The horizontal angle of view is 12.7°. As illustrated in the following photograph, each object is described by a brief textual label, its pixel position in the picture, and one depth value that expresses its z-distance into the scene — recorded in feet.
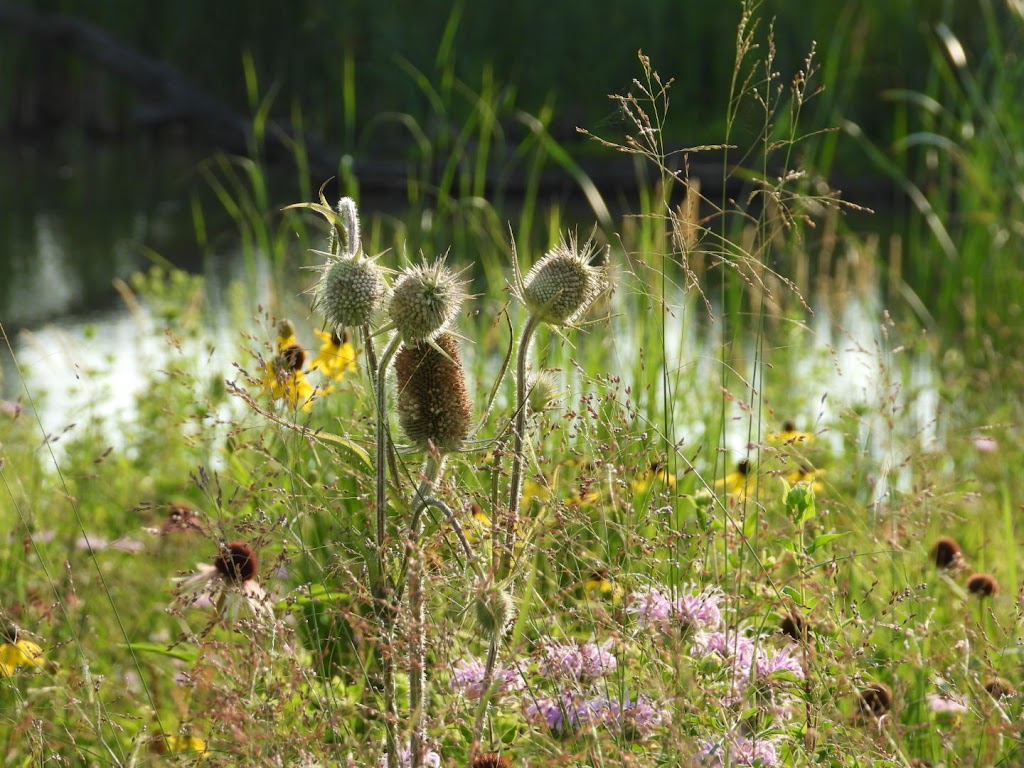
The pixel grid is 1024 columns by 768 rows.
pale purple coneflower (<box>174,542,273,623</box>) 8.06
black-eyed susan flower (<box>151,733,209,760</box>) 8.18
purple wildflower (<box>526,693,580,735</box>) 7.72
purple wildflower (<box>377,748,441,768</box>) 7.75
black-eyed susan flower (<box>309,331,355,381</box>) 8.89
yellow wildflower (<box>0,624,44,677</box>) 8.22
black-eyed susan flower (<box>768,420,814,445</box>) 8.08
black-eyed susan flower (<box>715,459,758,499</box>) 8.99
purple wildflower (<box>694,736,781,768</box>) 7.56
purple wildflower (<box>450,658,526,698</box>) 7.69
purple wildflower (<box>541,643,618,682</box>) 7.68
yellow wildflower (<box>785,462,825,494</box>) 8.83
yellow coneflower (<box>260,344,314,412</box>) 7.93
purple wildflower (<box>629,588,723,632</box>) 7.89
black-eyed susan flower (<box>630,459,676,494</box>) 7.95
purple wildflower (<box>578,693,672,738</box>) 7.64
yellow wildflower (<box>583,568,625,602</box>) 8.07
